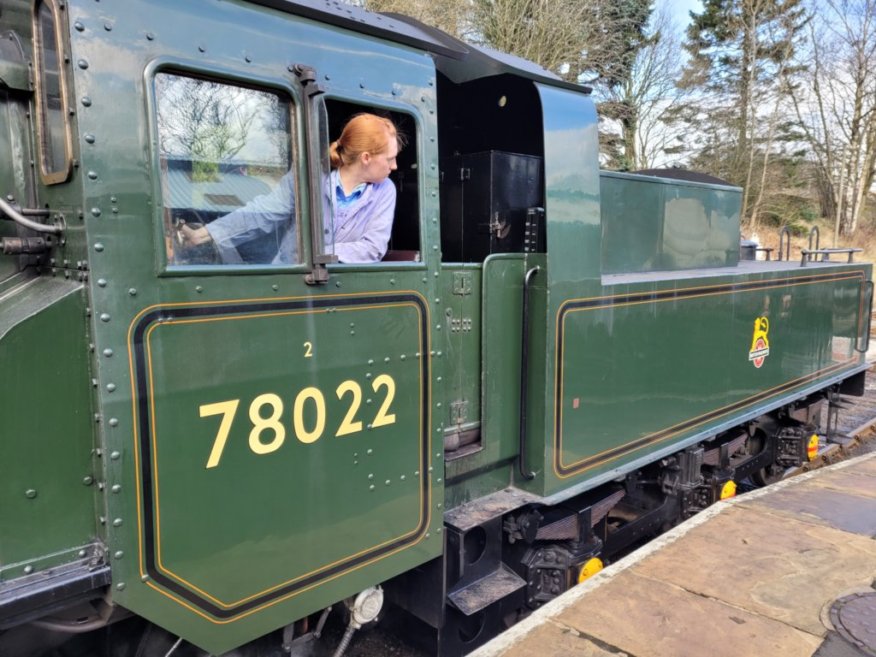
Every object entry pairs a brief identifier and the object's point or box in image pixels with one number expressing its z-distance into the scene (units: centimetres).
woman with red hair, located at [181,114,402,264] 252
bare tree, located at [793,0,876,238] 2653
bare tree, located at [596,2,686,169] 2145
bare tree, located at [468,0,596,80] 1585
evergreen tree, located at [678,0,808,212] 2738
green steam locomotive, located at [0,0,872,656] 182
